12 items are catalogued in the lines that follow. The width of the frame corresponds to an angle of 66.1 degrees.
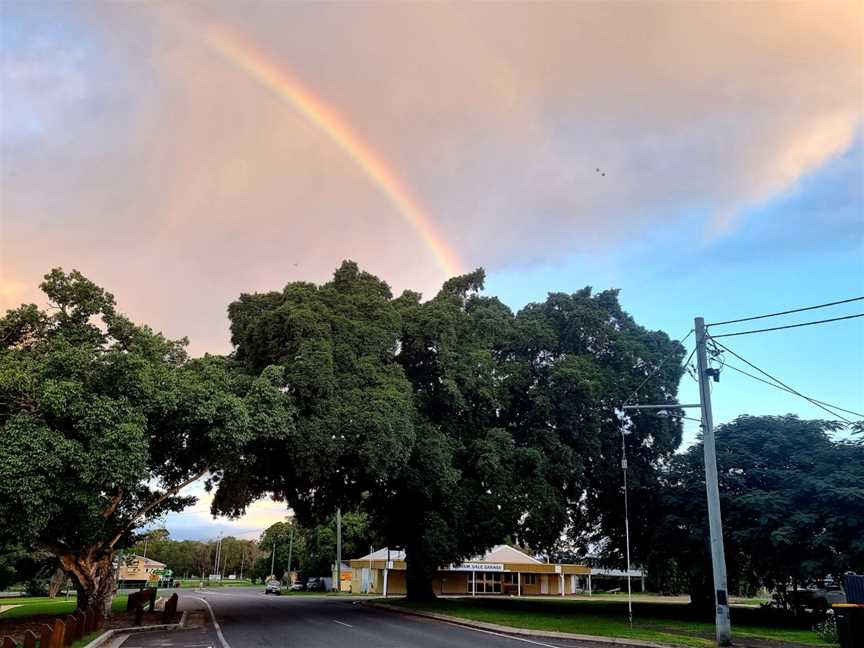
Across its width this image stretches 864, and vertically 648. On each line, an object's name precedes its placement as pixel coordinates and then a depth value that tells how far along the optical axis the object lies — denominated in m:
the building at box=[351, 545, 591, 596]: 59.41
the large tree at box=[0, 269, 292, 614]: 18.45
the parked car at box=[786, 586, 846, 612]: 34.53
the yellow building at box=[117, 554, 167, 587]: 106.94
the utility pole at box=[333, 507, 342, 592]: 63.34
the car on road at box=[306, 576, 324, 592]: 74.00
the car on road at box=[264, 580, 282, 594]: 61.08
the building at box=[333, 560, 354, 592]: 69.88
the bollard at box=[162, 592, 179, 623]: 24.89
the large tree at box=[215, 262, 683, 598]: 25.12
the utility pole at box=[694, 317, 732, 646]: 18.05
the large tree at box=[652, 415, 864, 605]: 24.48
